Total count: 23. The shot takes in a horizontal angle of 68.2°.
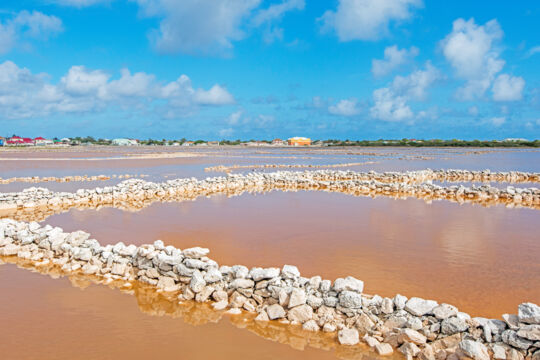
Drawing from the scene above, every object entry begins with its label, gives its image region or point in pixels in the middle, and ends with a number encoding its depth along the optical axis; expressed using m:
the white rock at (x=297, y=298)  5.95
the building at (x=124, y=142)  144.12
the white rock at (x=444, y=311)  5.27
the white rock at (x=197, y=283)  6.67
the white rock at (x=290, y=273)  6.46
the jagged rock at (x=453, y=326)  5.08
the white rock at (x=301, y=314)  5.86
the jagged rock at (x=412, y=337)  5.12
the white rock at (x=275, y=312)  5.98
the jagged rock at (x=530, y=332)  4.72
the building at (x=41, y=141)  137.81
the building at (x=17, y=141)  129.76
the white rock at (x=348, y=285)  5.96
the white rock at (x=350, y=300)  5.74
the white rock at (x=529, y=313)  4.82
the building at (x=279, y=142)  167.12
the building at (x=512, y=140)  149.88
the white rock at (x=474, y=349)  4.71
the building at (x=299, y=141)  155.12
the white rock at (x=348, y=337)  5.32
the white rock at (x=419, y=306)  5.39
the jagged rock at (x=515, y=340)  4.74
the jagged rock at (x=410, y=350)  4.99
